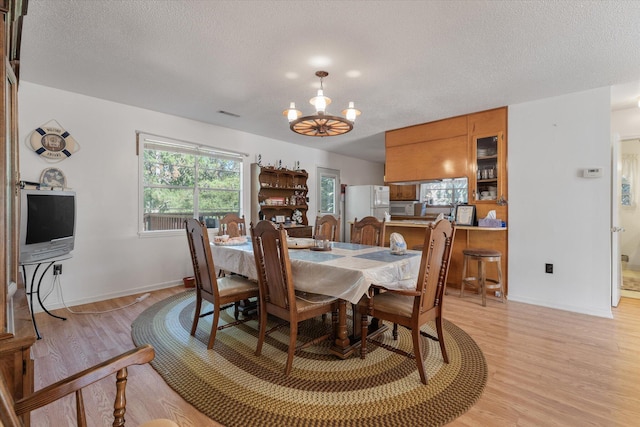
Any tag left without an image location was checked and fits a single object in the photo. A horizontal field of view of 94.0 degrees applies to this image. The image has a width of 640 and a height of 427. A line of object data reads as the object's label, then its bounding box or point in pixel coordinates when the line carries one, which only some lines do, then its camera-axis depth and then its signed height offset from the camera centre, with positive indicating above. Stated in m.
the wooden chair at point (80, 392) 0.75 -0.50
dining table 1.96 -0.43
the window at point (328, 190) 6.63 +0.50
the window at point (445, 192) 4.36 +0.34
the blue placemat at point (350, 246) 2.83 -0.33
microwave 5.97 +0.10
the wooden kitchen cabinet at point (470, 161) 3.91 +0.75
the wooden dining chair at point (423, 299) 1.88 -0.62
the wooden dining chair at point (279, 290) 1.96 -0.55
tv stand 2.72 -0.76
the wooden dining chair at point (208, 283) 2.35 -0.63
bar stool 3.51 -0.71
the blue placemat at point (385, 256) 2.29 -0.35
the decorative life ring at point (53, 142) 3.21 +0.75
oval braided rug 1.65 -1.11
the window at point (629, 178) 5.02 +0.62
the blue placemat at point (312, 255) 2.28 -0.35
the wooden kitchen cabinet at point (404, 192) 5.64 +0.42
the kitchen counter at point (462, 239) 3.89 -0.37
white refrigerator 6.45 +0.25
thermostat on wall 3.27 +0.46
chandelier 2.63 +0.83
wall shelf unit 5.19 +0.36
